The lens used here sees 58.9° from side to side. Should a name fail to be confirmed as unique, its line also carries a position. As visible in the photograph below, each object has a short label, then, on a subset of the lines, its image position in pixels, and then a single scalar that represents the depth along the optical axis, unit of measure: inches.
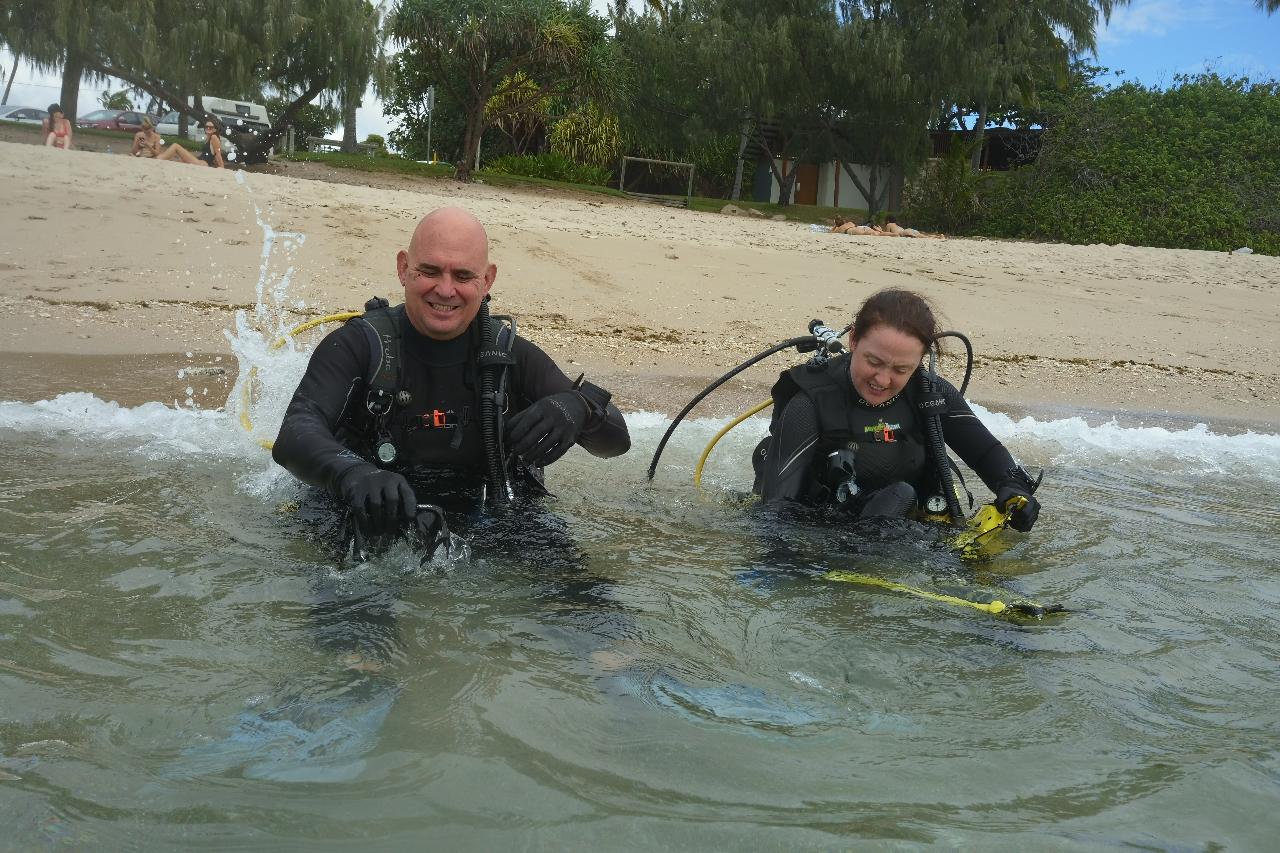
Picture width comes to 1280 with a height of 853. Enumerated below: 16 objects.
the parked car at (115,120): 1087.0
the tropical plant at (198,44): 781.3
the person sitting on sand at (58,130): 598.3
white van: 720.3
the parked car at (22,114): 1022.4
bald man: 128.0
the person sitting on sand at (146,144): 567.8
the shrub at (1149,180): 705.0
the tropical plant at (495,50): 818.8
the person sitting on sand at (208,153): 563.2
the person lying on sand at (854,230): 578.9
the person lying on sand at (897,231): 604.1
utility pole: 938.7
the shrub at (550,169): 892.0
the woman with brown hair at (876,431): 151.0
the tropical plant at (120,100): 1779.4
